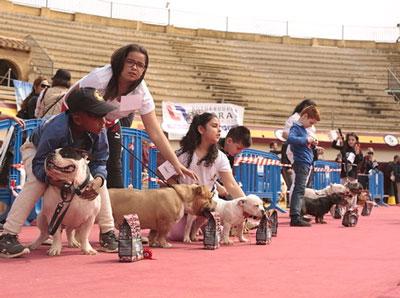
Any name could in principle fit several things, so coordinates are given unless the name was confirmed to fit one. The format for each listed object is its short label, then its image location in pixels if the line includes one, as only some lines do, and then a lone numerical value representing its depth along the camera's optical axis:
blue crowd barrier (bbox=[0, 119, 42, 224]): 6.53
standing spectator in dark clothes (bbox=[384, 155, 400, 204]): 20.50
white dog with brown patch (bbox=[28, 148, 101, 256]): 3.54
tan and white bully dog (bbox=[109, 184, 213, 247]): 4.57
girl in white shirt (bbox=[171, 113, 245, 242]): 5.55
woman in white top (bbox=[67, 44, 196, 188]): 4.27
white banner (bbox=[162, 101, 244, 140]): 17.25
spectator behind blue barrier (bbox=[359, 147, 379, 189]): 14.33
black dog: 8.22
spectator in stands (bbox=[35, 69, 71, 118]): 6.25
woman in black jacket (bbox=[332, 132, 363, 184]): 11.30
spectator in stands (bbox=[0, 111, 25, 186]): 6.36
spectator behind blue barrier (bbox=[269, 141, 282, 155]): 14.98
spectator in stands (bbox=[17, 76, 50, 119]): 6.80
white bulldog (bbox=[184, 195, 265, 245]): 4.96
